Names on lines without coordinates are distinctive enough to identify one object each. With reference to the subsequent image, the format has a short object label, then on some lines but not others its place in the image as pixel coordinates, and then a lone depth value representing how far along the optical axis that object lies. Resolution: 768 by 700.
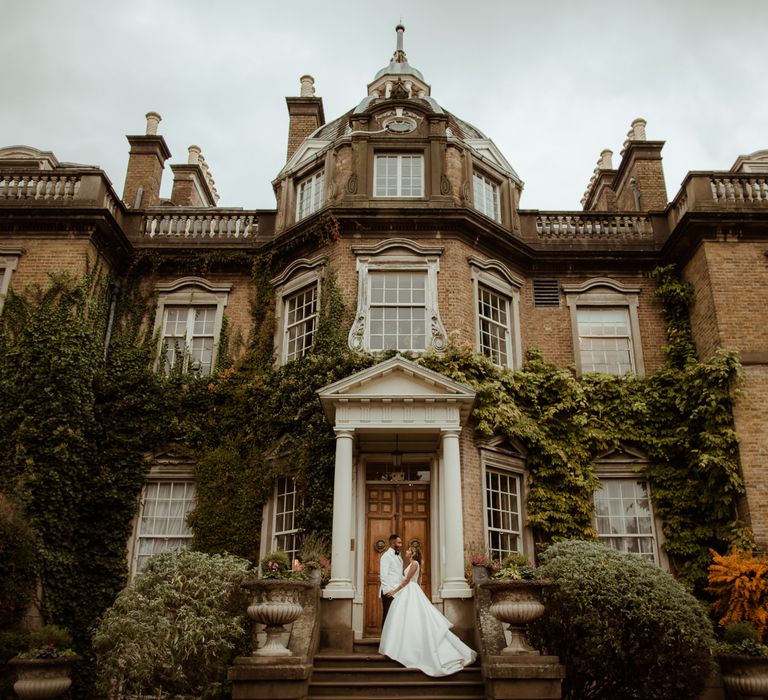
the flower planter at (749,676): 10.02
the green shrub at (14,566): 11.36
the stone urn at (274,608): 8.76
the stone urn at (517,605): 8.62
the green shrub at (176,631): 9.57
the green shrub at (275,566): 10.28
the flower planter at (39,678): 9.55
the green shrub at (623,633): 9.31
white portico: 11.14
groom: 10.59
